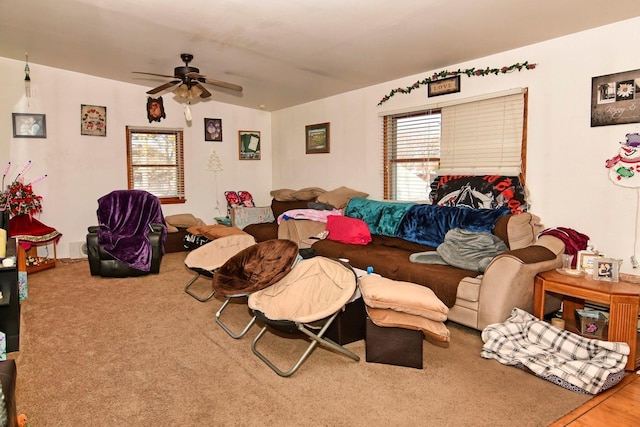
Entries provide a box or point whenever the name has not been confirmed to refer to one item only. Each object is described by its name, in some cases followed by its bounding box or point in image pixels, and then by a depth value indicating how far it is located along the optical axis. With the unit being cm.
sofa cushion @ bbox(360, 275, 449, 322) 262
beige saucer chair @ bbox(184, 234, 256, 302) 383
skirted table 520
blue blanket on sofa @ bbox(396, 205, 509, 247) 384
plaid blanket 247
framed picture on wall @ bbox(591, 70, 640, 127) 318
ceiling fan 450
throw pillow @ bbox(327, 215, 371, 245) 457
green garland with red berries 389
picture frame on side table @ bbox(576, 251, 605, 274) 310
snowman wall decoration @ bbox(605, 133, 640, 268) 318
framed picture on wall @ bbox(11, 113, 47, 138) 569
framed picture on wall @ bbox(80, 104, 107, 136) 613
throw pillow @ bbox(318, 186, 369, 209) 555
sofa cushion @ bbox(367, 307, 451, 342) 262
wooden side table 261
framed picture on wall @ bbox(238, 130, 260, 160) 750
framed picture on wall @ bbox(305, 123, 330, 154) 642
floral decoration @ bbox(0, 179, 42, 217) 525
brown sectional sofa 301
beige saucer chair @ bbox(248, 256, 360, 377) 258
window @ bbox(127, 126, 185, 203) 662
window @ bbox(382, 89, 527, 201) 403
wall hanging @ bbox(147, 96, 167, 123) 662
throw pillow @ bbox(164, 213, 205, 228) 660
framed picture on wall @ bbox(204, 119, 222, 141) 712
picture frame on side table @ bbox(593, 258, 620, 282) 291
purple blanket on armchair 502
